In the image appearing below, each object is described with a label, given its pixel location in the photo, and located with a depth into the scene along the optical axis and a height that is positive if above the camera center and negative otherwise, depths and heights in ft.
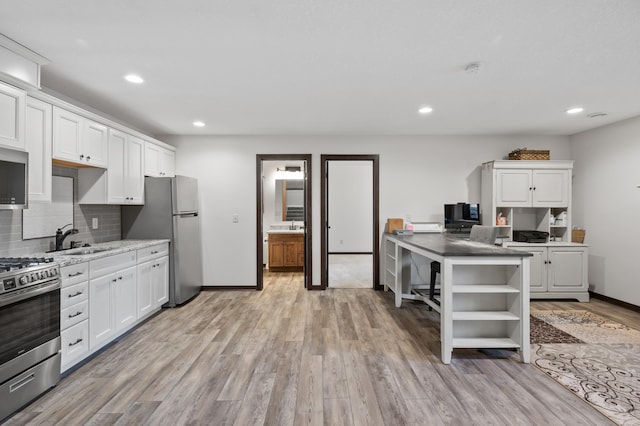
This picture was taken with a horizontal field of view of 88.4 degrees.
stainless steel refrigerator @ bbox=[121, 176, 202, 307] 13.94 -0.33
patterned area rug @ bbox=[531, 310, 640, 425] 7.23 -4.06
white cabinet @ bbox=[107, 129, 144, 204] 11.86 +1.68
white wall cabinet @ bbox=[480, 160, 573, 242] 15.70 +1.30
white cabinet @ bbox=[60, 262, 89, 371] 8.18 -2.61
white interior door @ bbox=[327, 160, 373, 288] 28.48 +0.06
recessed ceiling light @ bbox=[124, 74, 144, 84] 9.50 +3.96
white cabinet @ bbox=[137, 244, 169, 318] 11.91 -2.56
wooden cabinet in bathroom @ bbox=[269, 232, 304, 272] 21.30 -2.37
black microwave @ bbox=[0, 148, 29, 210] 7.47 +0.81
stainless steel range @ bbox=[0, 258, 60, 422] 6.51 -2.51
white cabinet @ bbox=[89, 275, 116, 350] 9.25 -2.89
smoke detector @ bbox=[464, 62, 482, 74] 8.59 +3.90
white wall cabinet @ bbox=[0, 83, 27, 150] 7.39 +2.23
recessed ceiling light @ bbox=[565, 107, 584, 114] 12.50 +4.04
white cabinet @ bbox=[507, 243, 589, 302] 15.16 -2.67
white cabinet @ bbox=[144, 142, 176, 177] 14.23 +2.44
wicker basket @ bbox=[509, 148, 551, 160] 15.87 +2.89
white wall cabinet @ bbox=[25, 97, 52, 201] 8.22 +1.71
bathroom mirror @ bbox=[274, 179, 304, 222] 23.89 +0.99
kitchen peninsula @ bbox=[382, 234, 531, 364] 9.02 -2.39
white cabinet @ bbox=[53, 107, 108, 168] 9.25 +2.27
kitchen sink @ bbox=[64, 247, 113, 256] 9.92 -1.17
